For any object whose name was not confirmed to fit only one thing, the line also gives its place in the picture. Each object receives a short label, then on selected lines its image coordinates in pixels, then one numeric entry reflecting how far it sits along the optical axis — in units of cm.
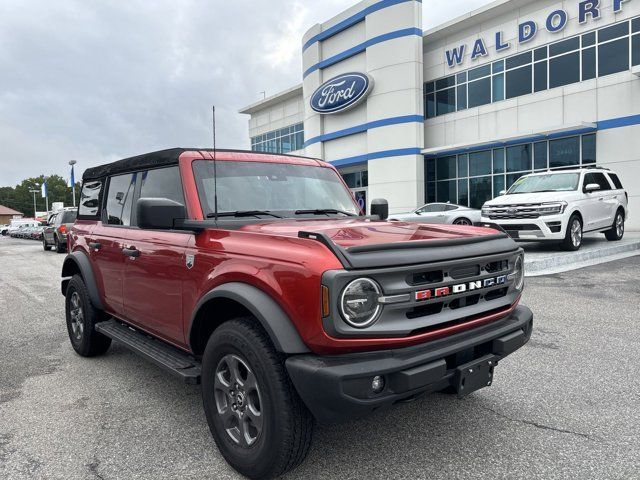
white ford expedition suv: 1066
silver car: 1703
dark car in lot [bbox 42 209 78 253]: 1903
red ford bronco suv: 222
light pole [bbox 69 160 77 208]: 3991
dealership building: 1877
